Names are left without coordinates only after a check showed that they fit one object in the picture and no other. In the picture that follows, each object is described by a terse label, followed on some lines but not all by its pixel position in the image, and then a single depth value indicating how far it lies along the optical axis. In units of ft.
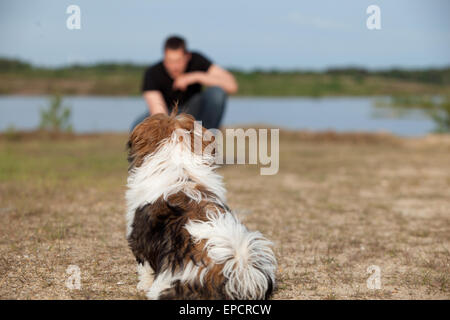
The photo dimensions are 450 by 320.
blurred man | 26.20
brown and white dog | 9.27
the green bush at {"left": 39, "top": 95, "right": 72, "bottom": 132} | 45.68
